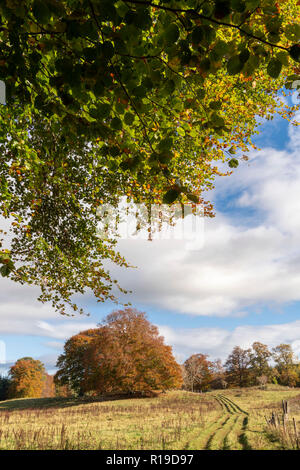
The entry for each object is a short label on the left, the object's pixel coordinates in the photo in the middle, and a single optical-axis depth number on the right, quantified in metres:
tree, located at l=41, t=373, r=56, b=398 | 82.75
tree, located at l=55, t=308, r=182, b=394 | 34.75
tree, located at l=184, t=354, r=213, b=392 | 73.75
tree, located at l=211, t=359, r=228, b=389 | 79.50
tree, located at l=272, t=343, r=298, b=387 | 69.61
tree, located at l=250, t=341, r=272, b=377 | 75.31
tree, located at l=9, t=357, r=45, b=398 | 68.56
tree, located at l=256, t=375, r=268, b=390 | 66.62
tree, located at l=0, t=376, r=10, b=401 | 69.06
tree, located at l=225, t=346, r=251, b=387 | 77.44
